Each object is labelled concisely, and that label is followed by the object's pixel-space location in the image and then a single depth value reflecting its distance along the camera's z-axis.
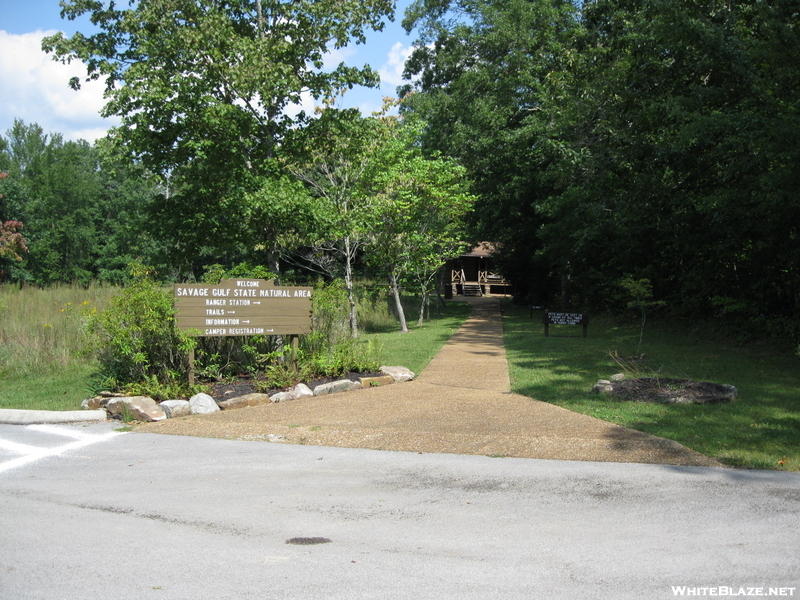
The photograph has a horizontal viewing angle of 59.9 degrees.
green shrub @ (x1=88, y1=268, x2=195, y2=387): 9.84
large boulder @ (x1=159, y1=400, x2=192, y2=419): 9.33
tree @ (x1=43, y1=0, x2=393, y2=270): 11.31
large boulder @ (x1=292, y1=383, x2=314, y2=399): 10.50
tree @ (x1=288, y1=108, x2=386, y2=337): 12.36
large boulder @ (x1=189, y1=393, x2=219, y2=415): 9.52
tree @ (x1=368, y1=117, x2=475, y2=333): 21.27
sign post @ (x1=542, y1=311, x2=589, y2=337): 19.31
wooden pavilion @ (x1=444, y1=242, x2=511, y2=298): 54.53
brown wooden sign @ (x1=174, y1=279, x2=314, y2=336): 10.18
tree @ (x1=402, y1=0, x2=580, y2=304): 26.11
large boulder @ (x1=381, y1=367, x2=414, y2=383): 12.02
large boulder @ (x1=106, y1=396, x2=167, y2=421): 9.14
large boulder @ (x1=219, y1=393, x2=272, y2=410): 9.81
